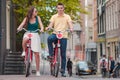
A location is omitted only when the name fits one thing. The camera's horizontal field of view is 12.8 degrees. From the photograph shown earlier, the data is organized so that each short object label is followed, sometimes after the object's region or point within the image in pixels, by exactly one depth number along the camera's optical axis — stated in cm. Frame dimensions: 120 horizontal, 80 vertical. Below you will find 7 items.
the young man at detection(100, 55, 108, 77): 3522
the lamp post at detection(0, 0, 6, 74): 2114
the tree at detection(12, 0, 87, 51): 3366
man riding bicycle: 1280
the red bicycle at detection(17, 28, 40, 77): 1279
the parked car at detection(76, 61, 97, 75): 4634
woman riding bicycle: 1284
